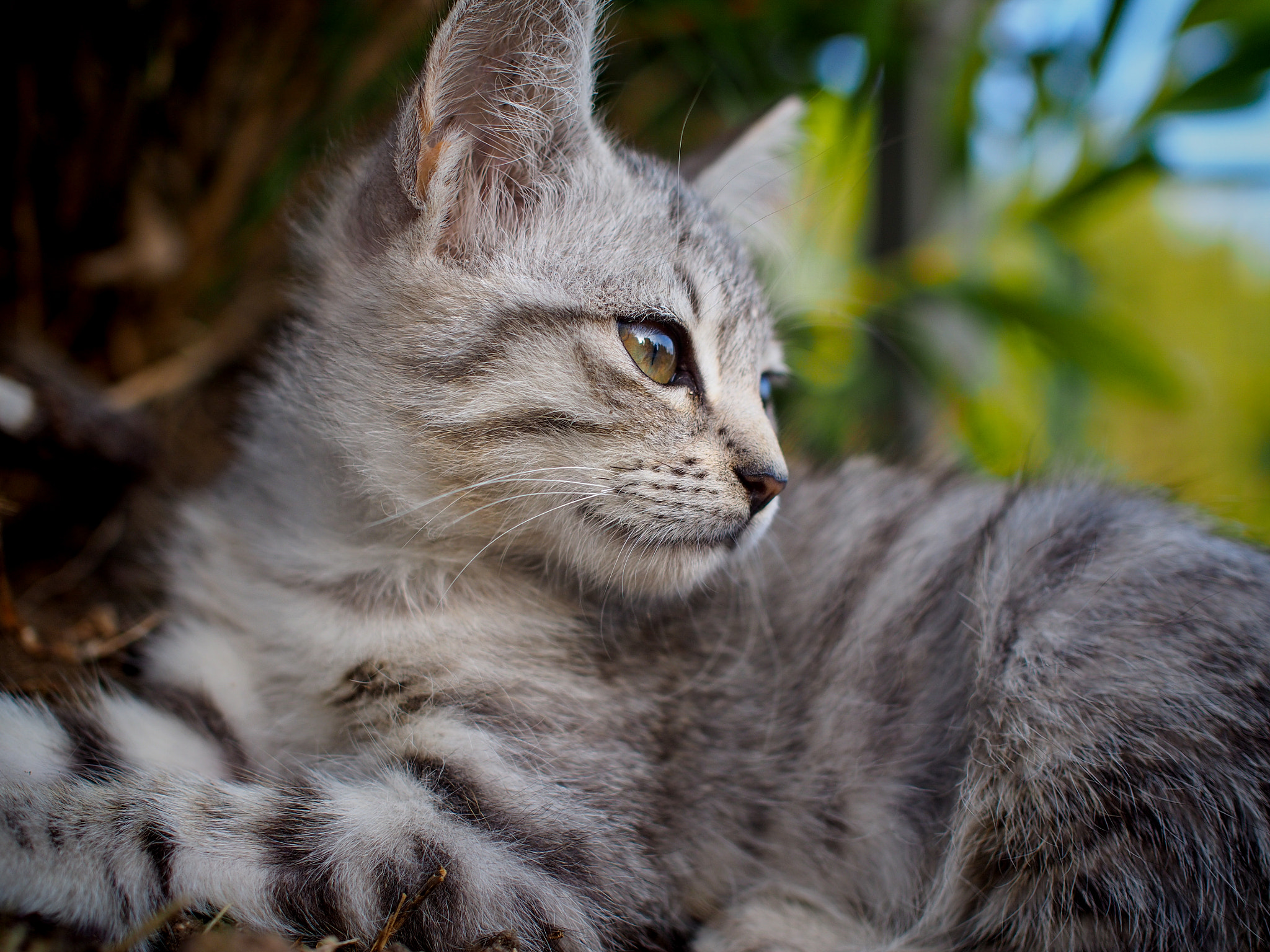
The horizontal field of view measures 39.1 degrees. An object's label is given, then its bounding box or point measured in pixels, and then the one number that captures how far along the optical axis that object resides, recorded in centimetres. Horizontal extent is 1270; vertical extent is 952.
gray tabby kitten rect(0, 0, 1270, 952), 30
